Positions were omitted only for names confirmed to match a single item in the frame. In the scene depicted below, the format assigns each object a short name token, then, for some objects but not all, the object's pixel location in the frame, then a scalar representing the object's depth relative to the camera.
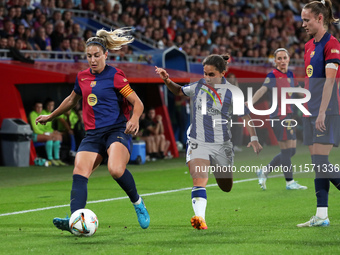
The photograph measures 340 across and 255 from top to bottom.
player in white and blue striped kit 13.50
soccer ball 12.03
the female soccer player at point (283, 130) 21.06
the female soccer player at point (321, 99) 12.85
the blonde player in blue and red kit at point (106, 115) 12.99
